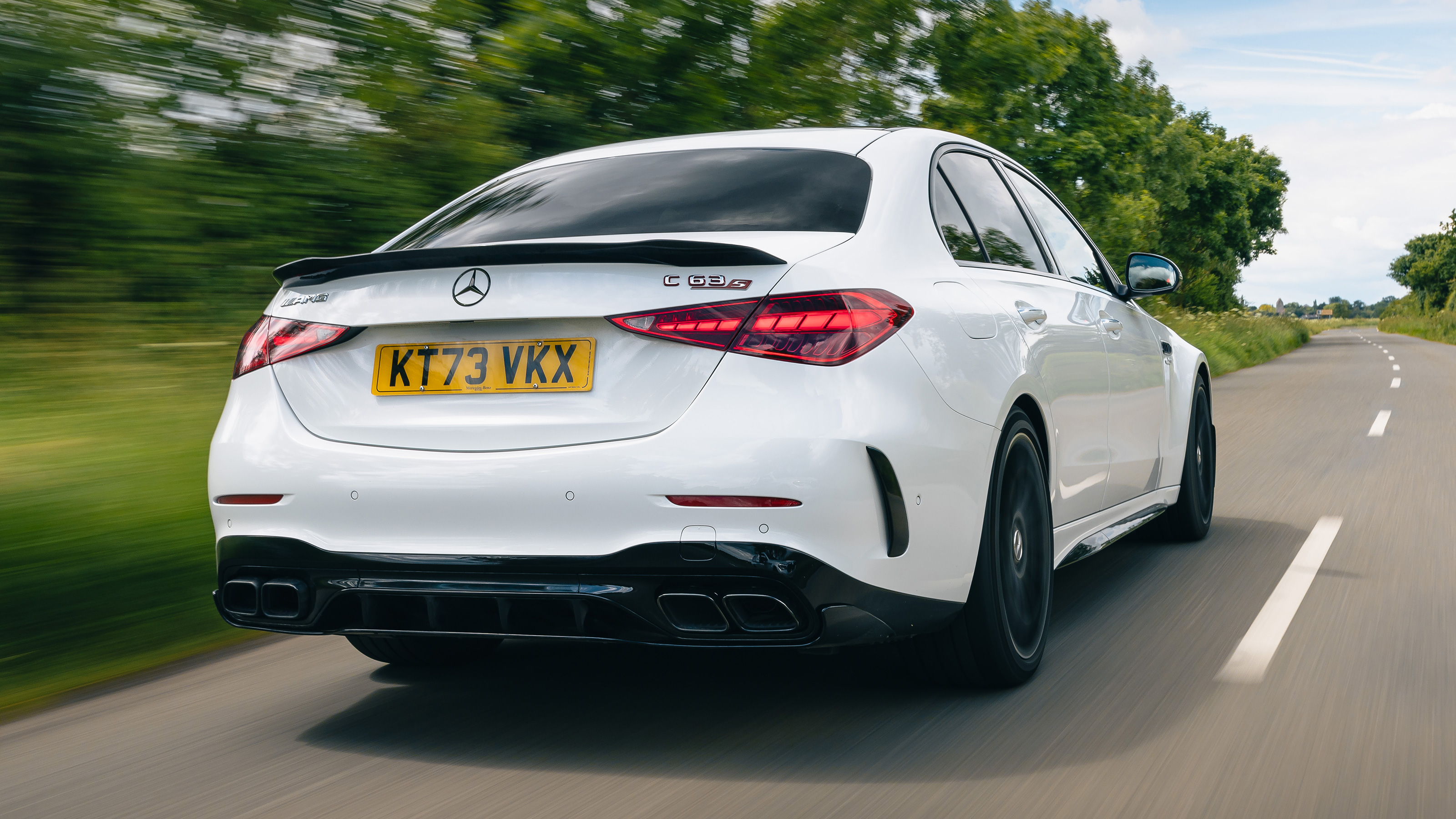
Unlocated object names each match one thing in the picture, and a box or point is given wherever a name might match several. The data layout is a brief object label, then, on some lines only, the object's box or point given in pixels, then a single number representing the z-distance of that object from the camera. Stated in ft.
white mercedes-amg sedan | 9.73
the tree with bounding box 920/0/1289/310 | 60.18
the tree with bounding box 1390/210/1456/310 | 318.59
